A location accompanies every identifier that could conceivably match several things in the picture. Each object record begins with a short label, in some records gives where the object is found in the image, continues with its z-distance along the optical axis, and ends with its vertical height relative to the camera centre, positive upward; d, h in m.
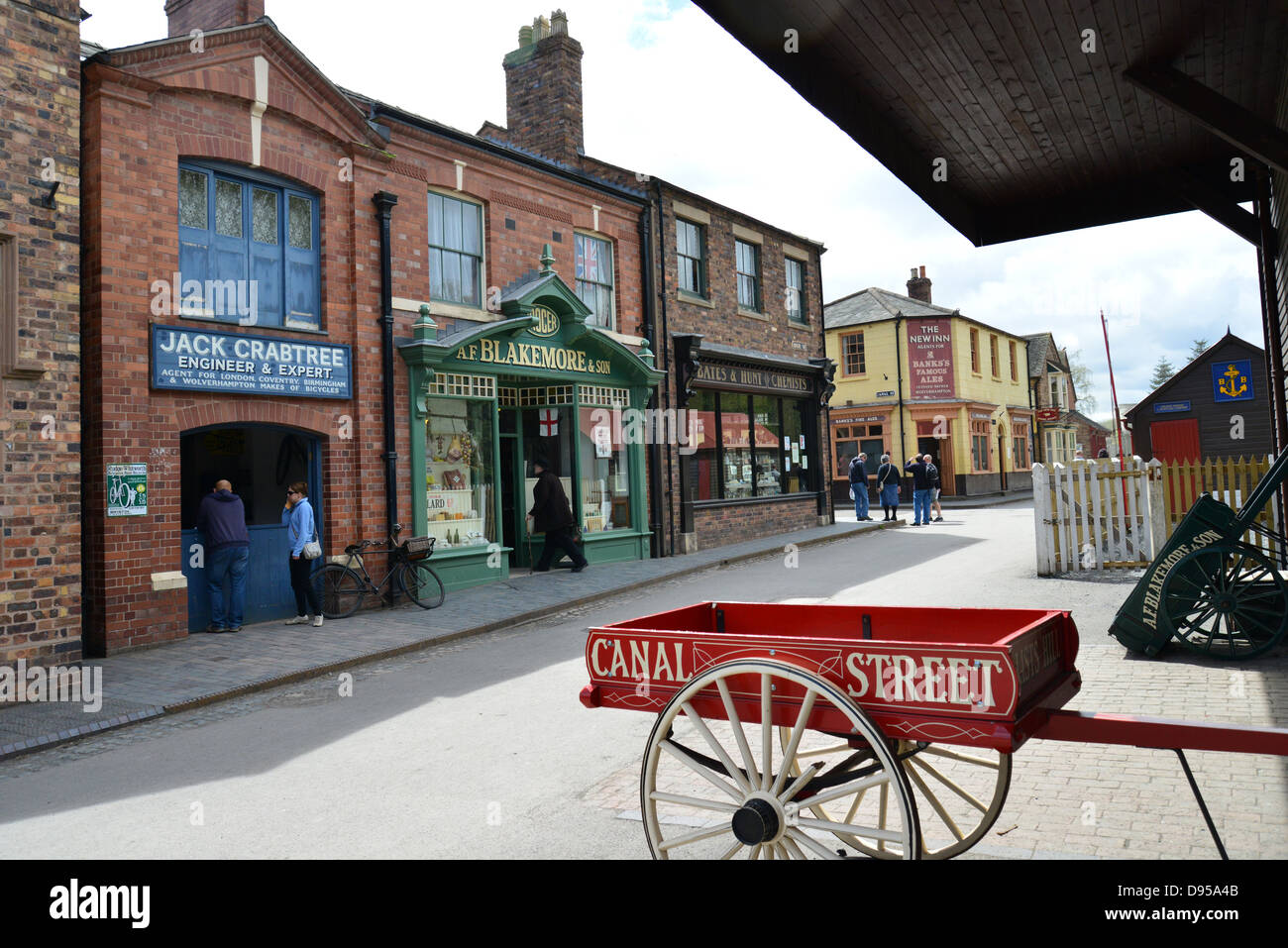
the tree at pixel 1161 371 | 95.75 +12.58
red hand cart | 2.99 -0.74
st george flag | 15.85 +1.53
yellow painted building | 34.88 +4.24
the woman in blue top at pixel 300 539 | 11.02 -0.25
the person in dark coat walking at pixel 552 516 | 15.03 -0.09
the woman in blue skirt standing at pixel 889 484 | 24.12 +0.40
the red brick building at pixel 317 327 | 9.81 +2.53
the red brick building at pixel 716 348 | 18.11 +3.40
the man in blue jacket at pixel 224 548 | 10.52 -0.32
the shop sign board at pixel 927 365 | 34.88 +5.10
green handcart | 7.29 -0.83
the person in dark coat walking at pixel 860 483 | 24.20 +0.45
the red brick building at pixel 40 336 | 8.41 +1.80
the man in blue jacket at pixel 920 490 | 23.33 +0.21
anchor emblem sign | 23.53 +2.79
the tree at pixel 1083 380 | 68.34 +8.55
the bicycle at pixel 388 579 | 11.70 -0.86
